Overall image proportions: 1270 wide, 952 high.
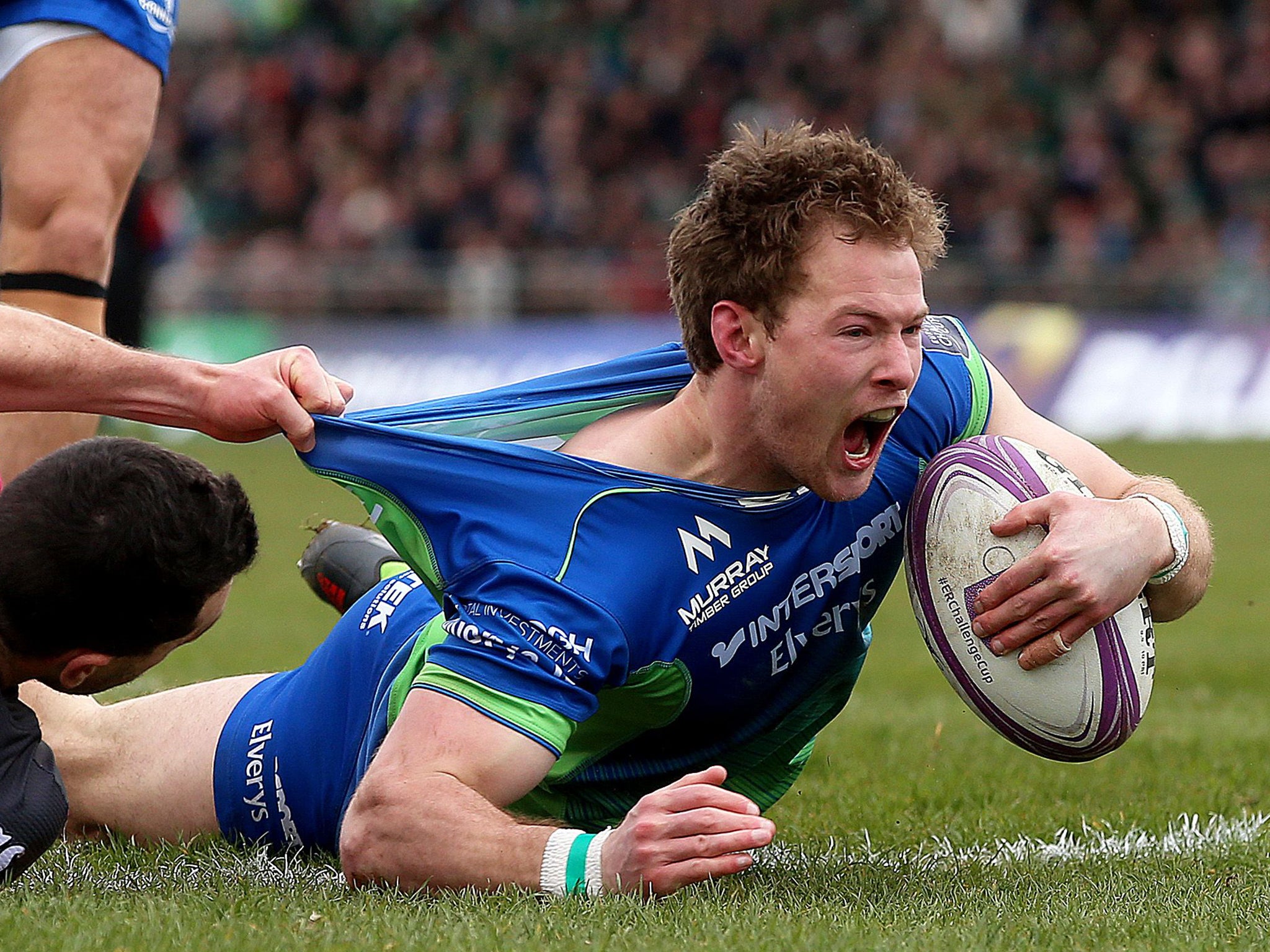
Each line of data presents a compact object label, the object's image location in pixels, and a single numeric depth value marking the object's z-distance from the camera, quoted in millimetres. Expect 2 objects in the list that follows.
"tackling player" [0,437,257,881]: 6676
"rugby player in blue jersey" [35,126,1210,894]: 6605
